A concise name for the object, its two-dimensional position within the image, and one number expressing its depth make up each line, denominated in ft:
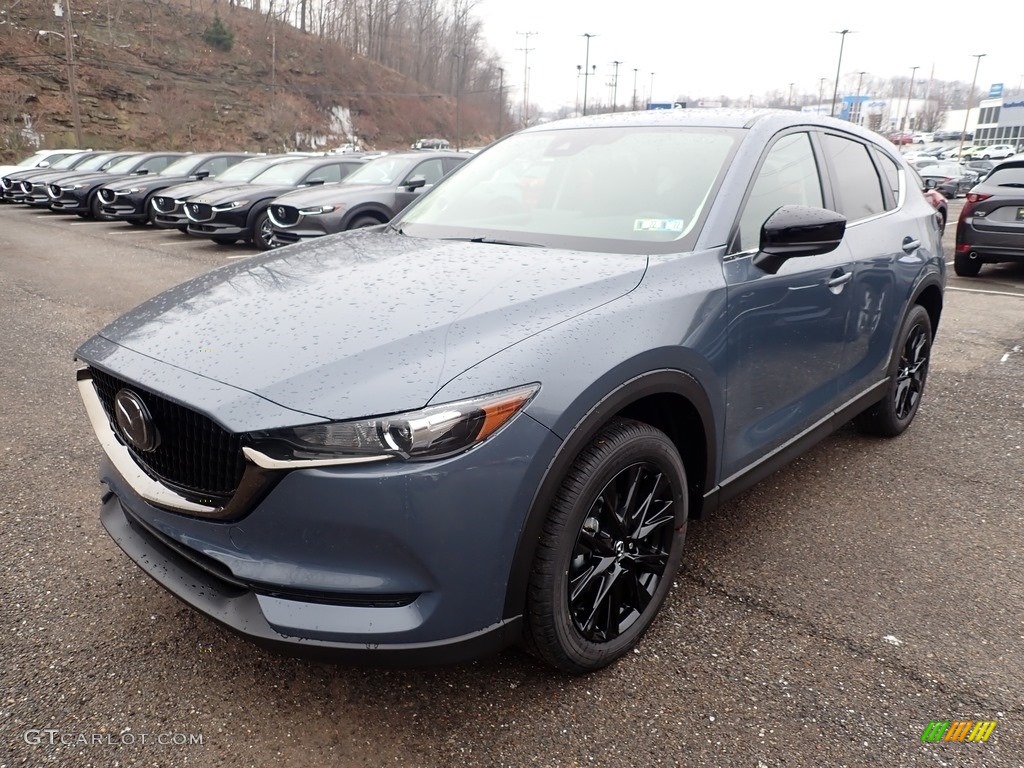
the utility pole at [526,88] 262.47
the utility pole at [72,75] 100.14
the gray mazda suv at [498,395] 5.80
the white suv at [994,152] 195.83
